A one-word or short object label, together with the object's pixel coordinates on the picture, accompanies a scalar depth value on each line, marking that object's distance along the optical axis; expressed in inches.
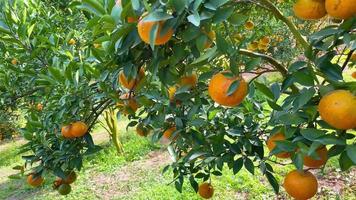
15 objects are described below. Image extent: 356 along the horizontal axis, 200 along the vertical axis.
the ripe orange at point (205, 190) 97.4
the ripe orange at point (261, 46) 139.9
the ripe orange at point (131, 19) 39.3
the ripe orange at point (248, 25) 113.3
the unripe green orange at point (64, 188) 82.6
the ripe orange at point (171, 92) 65.2
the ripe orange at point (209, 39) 39.2
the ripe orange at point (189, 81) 57.9
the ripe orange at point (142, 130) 84.3
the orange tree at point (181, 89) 35.9
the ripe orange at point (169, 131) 73.7
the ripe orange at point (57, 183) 84.0
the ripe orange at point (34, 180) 78.3
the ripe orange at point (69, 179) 81.7
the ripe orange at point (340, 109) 32.7
